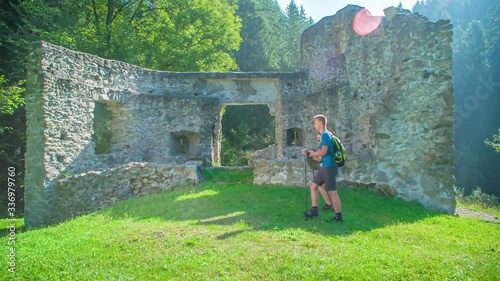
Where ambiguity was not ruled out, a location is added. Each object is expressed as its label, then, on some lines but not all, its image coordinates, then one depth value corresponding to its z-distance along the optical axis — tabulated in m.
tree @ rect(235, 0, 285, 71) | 28.91
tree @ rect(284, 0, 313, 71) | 30.95
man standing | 5.59
